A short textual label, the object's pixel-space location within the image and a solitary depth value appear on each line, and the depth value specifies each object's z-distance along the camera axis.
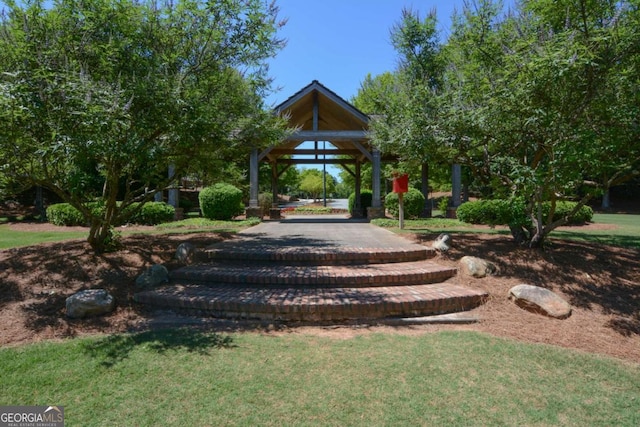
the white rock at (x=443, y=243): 7.41
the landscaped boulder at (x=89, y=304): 4.60
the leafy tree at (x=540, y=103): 5.14
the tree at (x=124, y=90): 4.49
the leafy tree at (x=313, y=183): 51.88
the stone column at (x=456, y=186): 16.23
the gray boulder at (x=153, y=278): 5.62
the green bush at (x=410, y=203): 15.12
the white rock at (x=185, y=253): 6.75
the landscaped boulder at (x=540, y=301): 4.84
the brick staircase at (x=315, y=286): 4.64
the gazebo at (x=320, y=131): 15.05
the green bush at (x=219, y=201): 14.34
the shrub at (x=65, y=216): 13.22
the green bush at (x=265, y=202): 18.07
